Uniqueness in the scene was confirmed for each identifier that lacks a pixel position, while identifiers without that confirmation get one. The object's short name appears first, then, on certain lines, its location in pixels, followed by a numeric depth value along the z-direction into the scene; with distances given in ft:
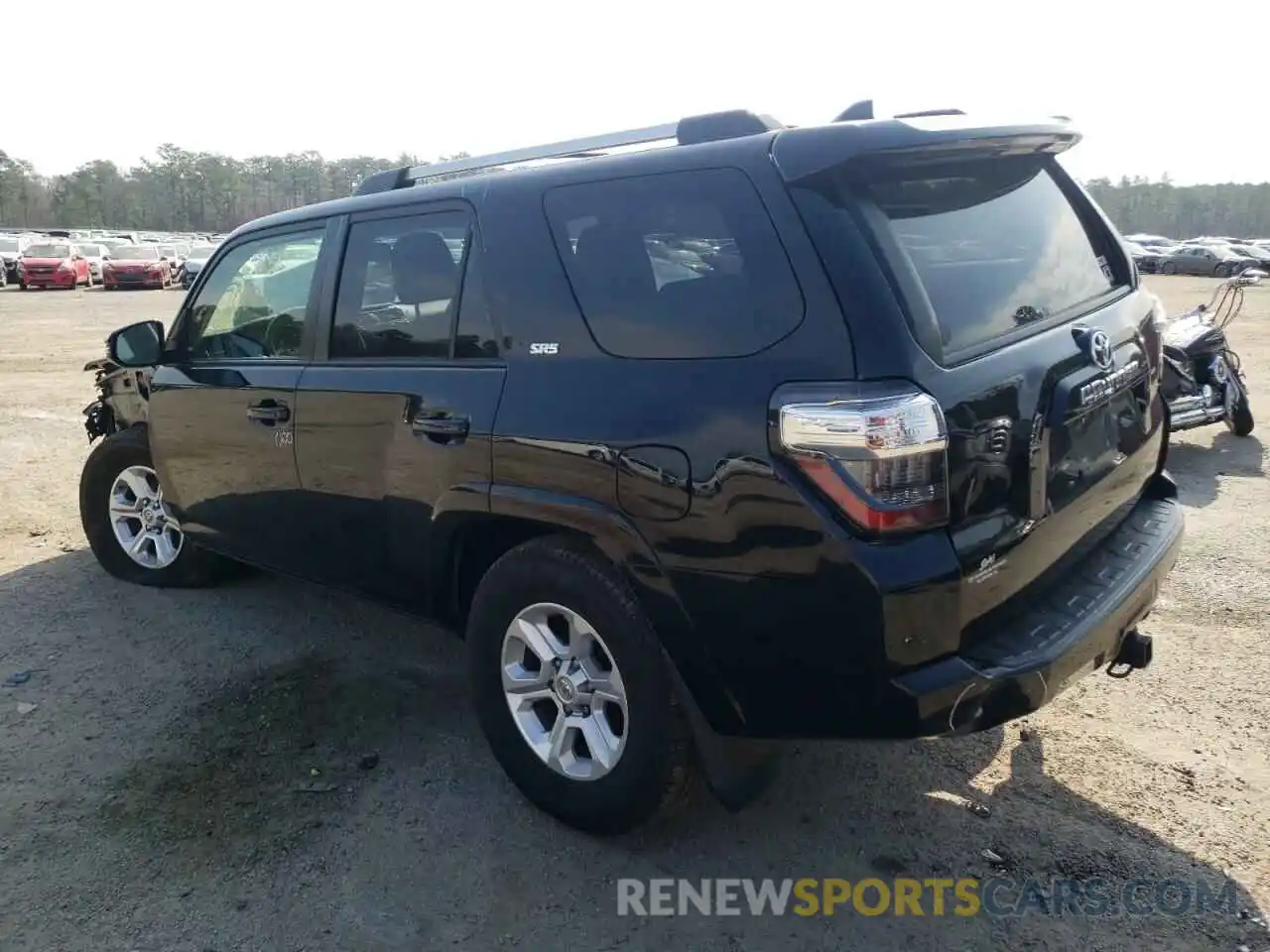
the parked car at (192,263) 105.29
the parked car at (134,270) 107.04
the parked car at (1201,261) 140.05
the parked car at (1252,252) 147.40
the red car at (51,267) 101.60
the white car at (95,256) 113.91
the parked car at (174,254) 117.70
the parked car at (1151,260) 148.56
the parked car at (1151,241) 190.39
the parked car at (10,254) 107.55
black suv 7.73
